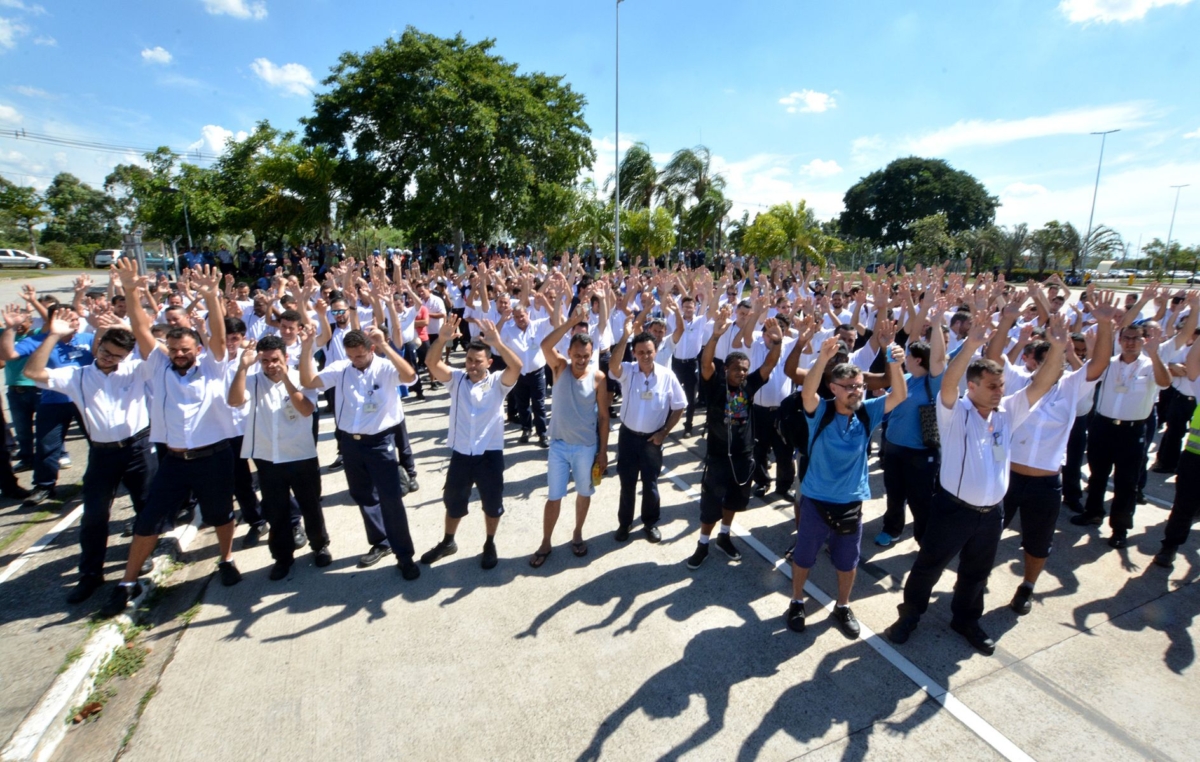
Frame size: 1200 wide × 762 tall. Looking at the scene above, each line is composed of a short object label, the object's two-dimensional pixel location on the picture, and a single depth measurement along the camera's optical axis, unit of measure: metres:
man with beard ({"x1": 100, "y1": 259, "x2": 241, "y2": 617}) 4.40
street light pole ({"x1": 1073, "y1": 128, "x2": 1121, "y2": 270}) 39.84
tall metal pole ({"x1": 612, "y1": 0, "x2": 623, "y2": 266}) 23.26
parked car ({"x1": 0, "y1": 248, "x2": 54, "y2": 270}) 43.24
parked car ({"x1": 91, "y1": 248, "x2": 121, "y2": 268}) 41.94
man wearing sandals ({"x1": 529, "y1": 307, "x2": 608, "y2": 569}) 4.95
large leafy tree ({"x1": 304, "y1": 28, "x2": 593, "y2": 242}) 23.84
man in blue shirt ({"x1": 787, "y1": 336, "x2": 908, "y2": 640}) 4.02
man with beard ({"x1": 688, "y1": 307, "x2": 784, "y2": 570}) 4.93
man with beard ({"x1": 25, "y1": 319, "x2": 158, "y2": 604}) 4.45
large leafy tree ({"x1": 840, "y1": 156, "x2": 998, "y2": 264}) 61.00
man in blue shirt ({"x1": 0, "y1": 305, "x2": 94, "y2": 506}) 6.07
